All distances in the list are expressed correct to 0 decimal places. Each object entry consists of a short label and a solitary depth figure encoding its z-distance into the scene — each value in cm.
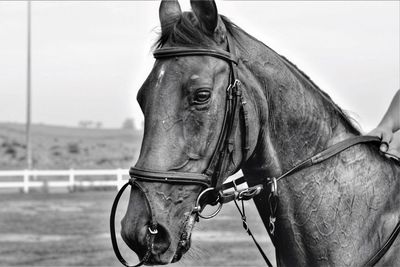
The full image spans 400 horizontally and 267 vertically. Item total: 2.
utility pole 3978
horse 331
